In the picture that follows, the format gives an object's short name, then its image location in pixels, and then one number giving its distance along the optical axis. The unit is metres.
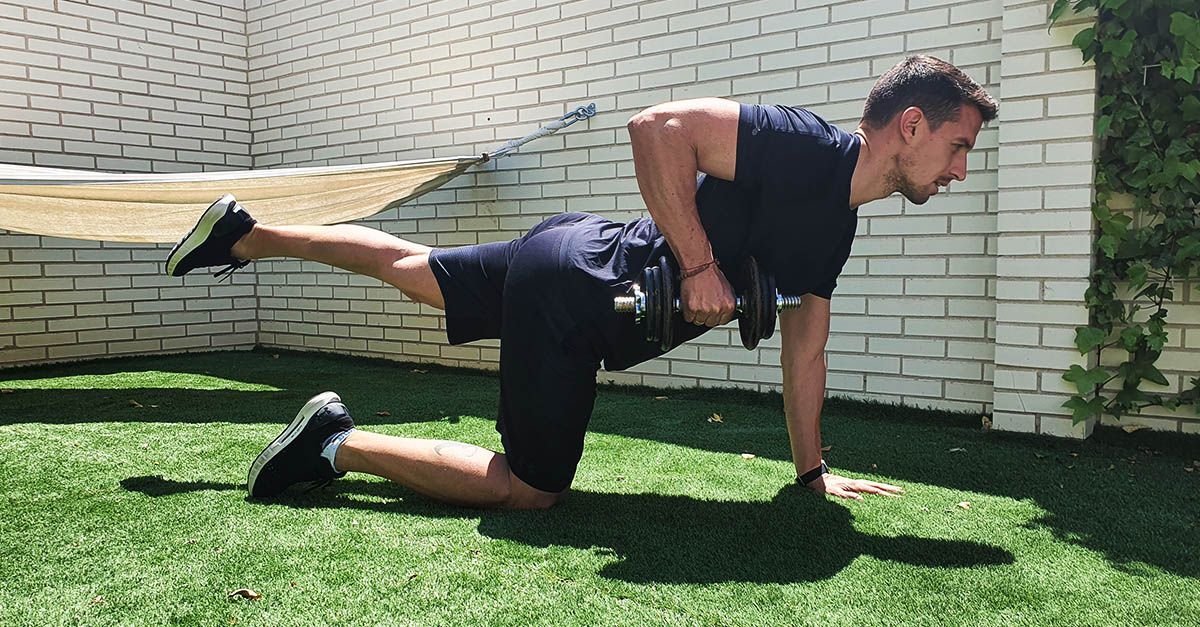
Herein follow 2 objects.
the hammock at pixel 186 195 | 3.65
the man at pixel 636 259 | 1.94
